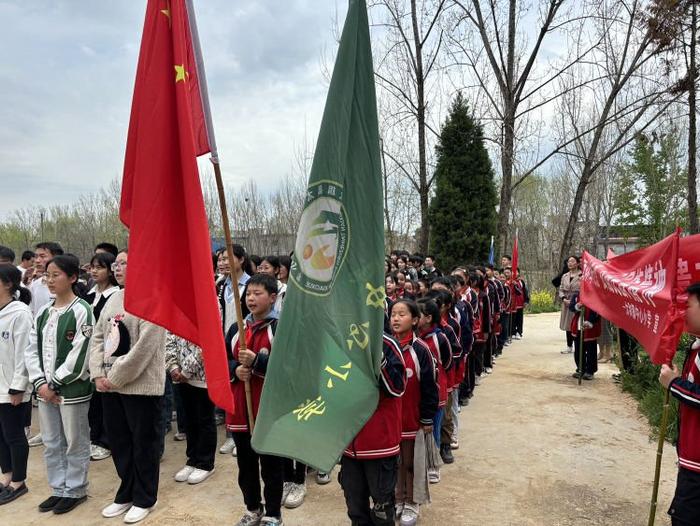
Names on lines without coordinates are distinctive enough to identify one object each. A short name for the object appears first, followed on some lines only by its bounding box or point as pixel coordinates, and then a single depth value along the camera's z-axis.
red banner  3.30
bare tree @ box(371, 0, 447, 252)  18.42
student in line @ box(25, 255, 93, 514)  4.18
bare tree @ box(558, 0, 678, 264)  17.08
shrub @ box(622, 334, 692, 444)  5.79
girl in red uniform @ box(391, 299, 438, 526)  3.72
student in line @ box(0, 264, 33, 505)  4.30
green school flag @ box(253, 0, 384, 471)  2.52
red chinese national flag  2.91
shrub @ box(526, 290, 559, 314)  20.67
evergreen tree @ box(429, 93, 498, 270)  18.58
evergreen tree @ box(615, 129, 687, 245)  18.55
